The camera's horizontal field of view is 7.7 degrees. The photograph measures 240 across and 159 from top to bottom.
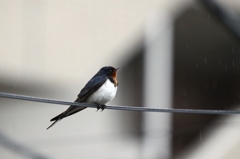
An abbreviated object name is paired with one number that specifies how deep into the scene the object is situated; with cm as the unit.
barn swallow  1298
